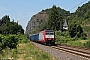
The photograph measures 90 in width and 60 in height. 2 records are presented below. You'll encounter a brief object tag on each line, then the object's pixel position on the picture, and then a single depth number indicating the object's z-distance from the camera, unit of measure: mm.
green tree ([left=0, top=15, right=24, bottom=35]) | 71375
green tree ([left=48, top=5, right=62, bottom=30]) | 106344
